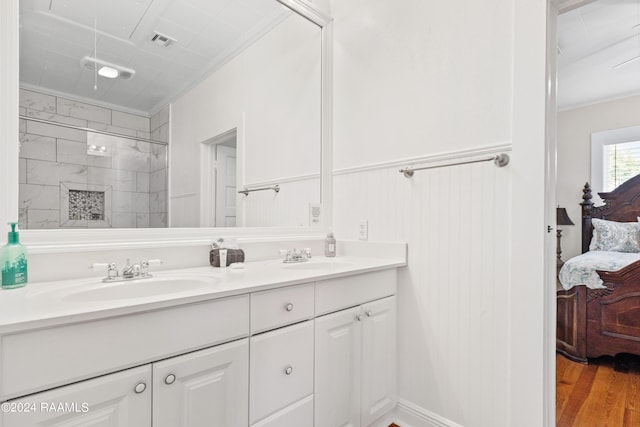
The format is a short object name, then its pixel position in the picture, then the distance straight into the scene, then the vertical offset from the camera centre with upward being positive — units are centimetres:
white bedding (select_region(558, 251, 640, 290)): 240 -42
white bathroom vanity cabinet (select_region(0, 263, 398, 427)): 76 -45
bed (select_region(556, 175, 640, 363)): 225 -74
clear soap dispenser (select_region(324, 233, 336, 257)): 205 -21
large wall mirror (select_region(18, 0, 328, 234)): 125 +48
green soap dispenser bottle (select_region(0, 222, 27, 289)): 104 -16
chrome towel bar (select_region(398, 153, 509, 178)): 138 +23
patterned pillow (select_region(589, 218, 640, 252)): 343 -24
